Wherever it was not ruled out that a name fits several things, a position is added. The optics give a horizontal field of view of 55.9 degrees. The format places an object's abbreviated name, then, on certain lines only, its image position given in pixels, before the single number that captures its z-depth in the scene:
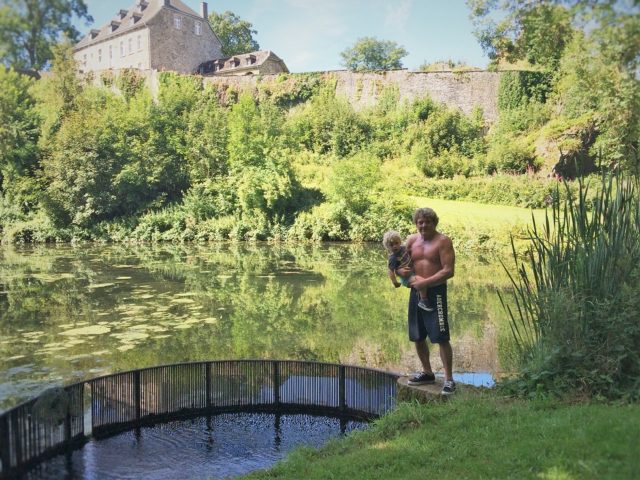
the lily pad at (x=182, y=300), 13.30
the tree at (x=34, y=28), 31.69
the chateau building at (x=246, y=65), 40.50
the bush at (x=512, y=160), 25.39
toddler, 4.96
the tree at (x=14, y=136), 29.97
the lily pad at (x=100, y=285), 15.32
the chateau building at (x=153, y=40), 39.28
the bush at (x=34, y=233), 27.27
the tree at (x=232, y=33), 50.31
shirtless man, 4.84
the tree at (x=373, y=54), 52.81
